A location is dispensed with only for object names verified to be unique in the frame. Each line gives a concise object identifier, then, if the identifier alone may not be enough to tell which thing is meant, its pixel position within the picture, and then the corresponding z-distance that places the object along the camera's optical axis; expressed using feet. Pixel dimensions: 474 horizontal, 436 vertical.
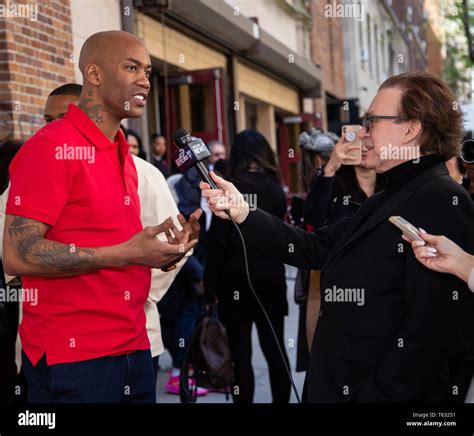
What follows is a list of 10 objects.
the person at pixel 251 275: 14.92
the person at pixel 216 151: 24.80
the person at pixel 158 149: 25.58
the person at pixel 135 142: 18.42
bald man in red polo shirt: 7.63
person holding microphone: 7.04
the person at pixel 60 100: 10.95
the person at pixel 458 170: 11.55
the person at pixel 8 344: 10.25
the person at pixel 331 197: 13.17
